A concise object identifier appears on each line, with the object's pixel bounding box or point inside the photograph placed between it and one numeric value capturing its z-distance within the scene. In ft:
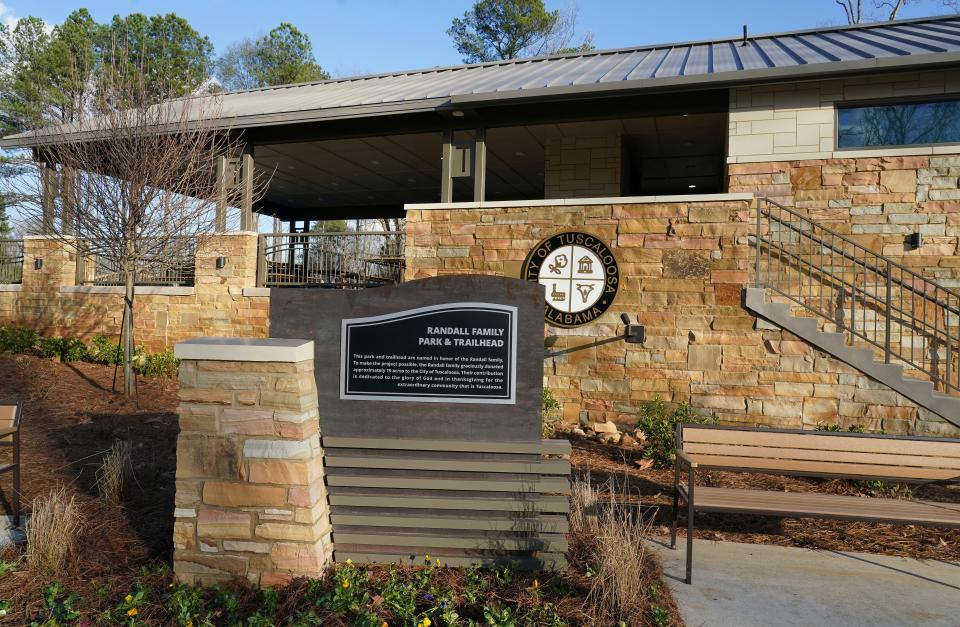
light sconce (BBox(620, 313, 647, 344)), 25.44
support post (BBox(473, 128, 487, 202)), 30.14
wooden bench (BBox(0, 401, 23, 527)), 14.69
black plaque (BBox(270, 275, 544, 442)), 12.38
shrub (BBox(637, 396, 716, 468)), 21.98
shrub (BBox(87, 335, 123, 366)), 33.40
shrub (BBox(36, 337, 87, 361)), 33.45
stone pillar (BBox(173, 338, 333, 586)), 11.45
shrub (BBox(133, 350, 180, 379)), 31.99
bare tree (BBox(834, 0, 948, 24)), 73.09
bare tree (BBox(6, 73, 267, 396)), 27.07
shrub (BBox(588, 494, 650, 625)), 10.34
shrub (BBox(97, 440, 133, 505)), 15.20
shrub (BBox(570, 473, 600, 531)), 14.01
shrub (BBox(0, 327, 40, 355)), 34.04
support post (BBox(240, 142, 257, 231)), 35.24
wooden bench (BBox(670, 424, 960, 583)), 12.71
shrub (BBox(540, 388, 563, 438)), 24.82
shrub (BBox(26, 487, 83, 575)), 11.92
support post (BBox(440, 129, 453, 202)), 31.04
